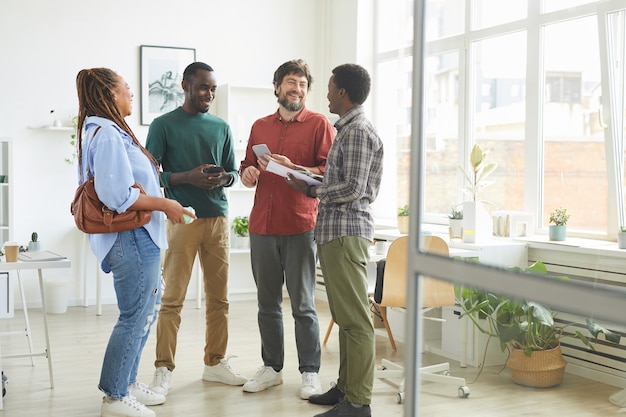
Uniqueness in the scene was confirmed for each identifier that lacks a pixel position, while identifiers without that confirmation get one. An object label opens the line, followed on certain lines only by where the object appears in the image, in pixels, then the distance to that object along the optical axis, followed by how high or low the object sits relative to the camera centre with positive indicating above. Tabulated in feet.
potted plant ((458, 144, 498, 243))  5.68 +0.23
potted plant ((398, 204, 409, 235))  18.74 -0.20
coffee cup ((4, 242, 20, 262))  11.69 -0.68
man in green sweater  12.52 +0.26
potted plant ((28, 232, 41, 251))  13.27 -0.67
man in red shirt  12.31 -0.23
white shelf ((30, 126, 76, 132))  20.66 +2.19
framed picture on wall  22.20 +3.88
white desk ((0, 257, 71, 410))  11.55 -0.88
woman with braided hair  10.00 +0.00
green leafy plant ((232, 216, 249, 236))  22.70 -0.55
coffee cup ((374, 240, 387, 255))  16.22 -0.81
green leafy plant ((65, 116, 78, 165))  20.81 +1.78
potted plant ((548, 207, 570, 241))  5.57 -0.10
